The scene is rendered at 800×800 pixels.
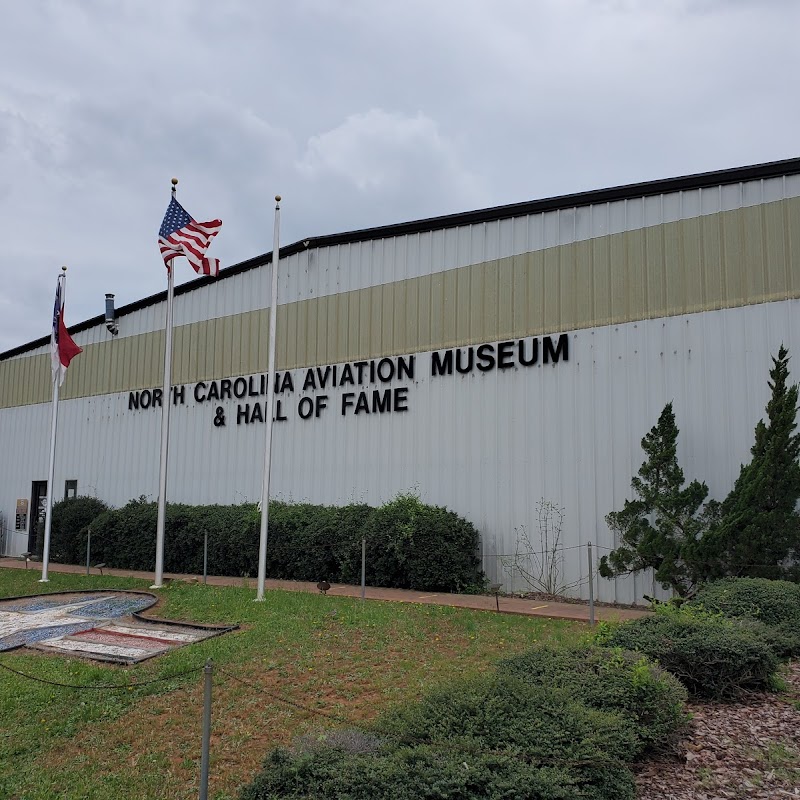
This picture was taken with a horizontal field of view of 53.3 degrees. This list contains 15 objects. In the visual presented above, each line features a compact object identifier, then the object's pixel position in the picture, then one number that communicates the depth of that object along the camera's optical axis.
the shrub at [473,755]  4.12
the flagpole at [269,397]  13.19
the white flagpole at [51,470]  17.31
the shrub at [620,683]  5.44
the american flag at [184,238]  15.07
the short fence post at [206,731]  4.57
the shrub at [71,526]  21.92
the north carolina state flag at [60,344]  17.23
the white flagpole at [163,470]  15.16
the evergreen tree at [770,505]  11.12
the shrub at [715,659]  6.58
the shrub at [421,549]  14.59
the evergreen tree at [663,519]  12.16
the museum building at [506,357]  12.88
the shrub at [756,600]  8.39
